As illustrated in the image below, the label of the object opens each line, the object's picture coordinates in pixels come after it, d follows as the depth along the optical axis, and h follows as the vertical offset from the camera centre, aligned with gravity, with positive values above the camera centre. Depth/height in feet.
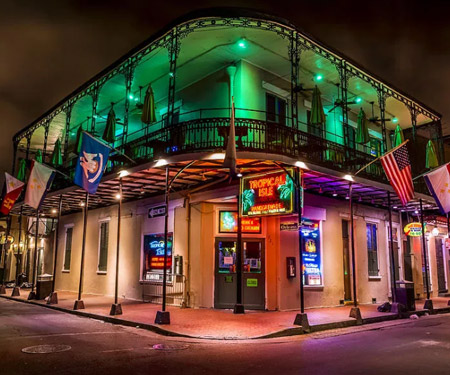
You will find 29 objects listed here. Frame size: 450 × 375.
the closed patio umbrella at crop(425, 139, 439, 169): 58.90 +14.42
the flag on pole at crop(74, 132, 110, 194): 39.22 +8.90
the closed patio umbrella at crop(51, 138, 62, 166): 63.82 +15.76
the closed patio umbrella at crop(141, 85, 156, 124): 42.88 +15.40
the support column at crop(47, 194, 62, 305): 51.39 -5.89
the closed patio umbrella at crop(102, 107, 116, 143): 49.39 +15.41
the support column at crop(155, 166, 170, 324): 35.35 -5.58
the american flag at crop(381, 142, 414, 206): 40.57 +8.54
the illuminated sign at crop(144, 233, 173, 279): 53.93 +0.34
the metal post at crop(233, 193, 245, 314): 42.22 -1.78
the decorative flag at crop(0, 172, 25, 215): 61.36 +9.57
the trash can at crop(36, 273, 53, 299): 56.80 -4.81
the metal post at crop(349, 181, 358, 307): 40.31 +2.00
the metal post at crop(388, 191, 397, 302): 46.55 -4.49
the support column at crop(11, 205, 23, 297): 62.75 -6.13
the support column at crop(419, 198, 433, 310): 49.70 -6.31
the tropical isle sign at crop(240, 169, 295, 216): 38.50 +5.99
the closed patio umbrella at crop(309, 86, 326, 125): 44.86 +16.25
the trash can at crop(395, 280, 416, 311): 46.52 -4.73
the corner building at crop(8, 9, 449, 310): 41.47 +8.66
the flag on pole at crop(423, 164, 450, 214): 48.19 +8.48
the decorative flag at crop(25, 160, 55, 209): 50.24 +9.04
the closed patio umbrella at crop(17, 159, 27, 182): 75.40 +15.78
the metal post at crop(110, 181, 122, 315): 40.89 -5.69
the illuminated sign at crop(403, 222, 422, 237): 57.85 +3.62
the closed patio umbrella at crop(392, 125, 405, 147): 54.19 +15.99
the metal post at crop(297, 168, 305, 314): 36.03 +4.96
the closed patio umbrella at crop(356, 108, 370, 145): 49.57 +15.41
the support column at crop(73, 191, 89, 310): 45.60 -5.81
